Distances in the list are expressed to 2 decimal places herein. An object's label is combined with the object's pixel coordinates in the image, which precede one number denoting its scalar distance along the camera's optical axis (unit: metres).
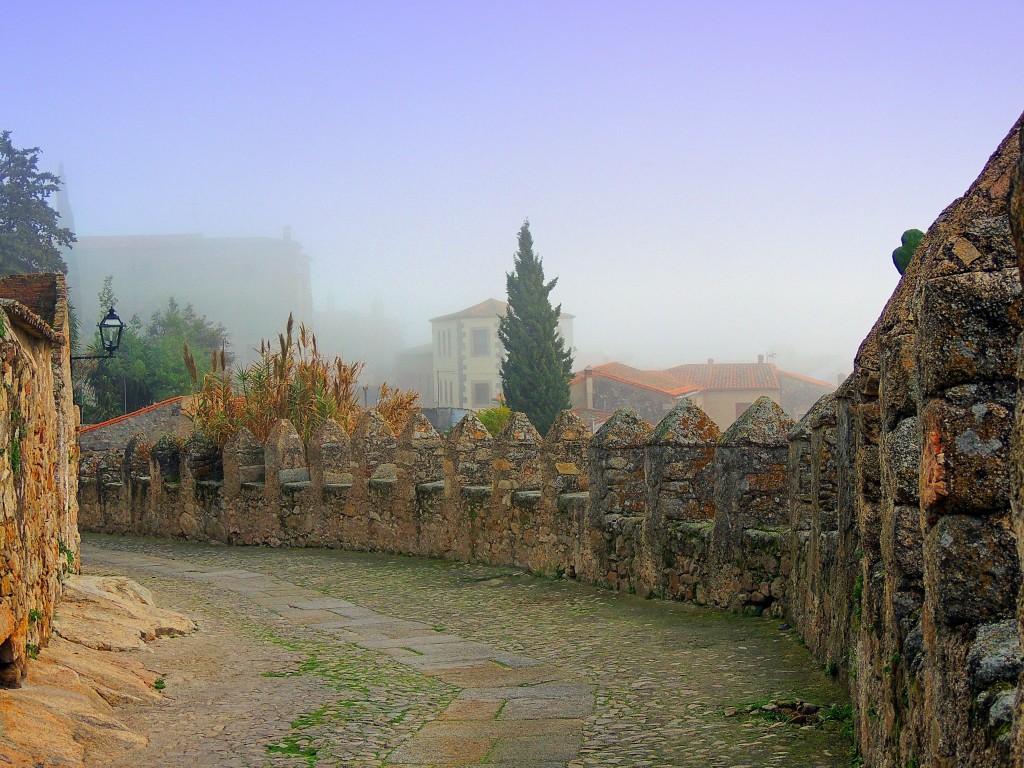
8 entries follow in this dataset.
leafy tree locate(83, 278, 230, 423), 47.09
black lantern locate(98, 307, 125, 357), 17.83
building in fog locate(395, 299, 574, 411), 81.69
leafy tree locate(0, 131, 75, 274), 53.22
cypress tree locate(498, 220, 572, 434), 48.56
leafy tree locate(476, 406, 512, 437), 34.59
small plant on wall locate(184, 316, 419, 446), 20.72
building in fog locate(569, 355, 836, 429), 54.34
